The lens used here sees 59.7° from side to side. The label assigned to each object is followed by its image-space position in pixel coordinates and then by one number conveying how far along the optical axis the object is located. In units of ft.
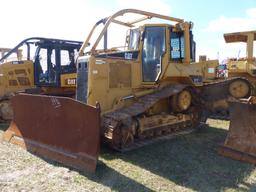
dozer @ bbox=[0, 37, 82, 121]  23.96
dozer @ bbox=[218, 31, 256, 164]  13.67
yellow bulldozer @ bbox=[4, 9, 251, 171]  13.23
